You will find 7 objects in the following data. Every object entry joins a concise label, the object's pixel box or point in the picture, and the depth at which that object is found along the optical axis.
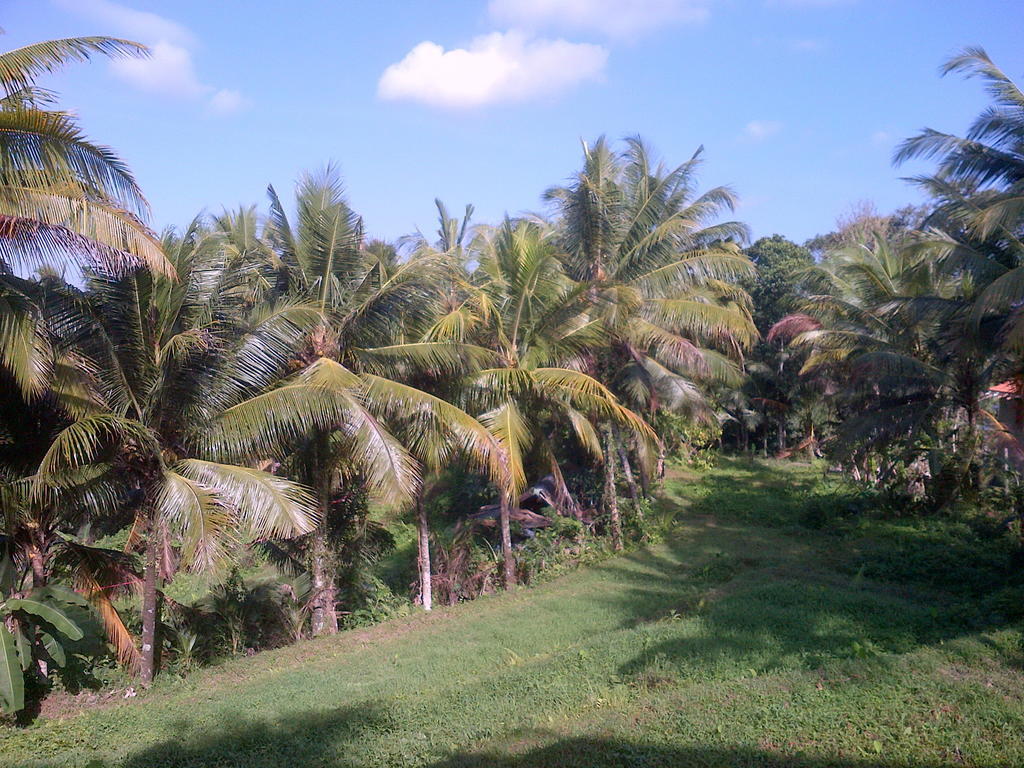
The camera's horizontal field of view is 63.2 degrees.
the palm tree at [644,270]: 15.55
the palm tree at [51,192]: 7.04
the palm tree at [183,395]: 9.26
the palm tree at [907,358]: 14.59
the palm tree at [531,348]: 13.46
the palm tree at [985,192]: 11.36
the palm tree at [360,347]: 11.55
